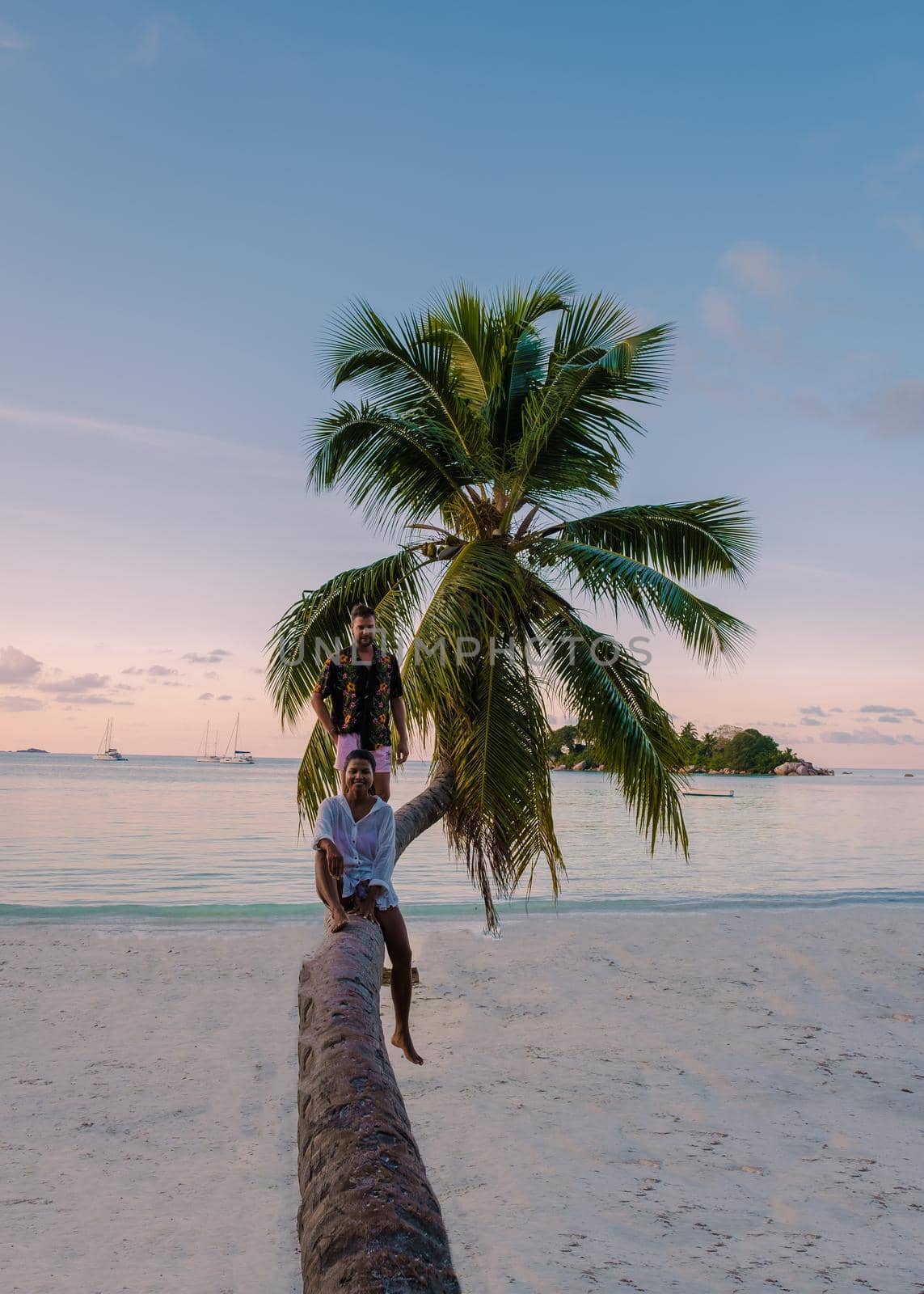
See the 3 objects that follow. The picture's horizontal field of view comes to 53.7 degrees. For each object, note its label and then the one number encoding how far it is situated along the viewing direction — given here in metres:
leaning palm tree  8.88
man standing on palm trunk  6.93
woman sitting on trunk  5.02
